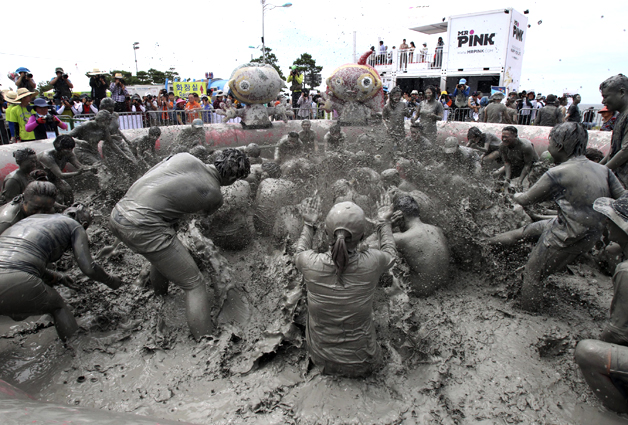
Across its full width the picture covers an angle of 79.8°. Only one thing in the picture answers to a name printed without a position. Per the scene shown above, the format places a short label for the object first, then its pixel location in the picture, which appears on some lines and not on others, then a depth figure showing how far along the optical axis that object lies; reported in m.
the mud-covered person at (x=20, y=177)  4.59
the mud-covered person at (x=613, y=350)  2.26
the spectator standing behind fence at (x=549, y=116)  9.79
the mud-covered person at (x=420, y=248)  3.79
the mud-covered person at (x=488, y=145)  6.97
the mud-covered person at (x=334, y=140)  7.98
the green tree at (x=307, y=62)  31.67
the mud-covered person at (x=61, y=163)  5.44
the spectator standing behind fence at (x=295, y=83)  12.67
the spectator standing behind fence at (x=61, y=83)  9.22
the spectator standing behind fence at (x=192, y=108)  10.79
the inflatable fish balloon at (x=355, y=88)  9.48
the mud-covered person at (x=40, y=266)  2.75
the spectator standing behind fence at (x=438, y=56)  19.89
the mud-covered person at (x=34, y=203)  3.21
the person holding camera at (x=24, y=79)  7.39
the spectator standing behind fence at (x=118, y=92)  10.00
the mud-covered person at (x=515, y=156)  5.75
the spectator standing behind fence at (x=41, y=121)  6.56
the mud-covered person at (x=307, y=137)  8.16
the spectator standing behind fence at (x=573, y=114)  8.61
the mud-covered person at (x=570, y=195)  3.12
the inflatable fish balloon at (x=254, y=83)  9.00
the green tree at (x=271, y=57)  28.98
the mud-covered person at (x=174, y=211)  3.05
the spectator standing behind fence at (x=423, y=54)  20.41
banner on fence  16.20
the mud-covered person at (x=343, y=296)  2.46
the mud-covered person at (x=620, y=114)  4.04
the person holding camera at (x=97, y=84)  9.61
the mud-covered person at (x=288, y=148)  7.68
